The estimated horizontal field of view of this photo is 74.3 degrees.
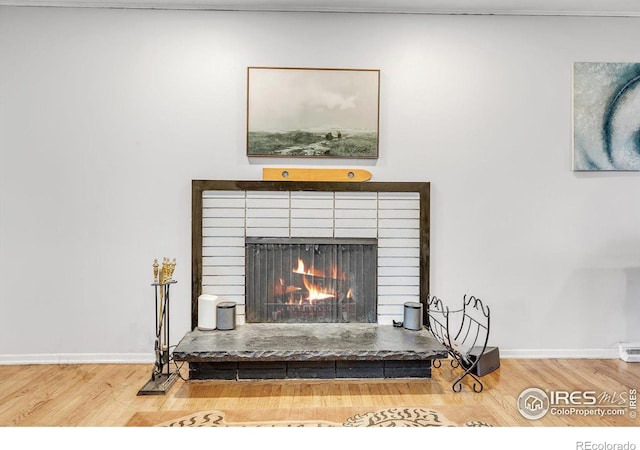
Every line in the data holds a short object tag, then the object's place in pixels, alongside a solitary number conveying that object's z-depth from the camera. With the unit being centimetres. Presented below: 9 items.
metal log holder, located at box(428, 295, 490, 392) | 305
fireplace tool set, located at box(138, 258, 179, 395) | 246
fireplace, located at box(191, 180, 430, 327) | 304
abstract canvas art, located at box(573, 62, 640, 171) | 305
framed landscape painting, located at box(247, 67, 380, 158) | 301
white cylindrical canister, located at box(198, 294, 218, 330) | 286
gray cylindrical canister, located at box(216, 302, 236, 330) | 286
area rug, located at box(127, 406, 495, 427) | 205
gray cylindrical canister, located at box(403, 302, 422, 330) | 292
